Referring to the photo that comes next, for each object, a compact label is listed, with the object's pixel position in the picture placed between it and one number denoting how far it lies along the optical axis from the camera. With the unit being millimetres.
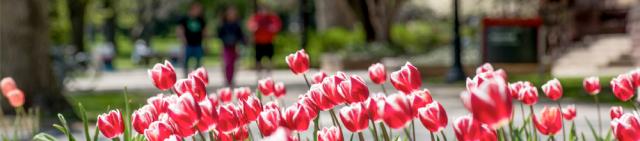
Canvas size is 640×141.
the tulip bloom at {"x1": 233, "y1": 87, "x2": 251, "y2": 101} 4914
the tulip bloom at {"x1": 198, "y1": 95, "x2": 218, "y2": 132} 3076
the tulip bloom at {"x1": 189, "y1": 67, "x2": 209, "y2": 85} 4034
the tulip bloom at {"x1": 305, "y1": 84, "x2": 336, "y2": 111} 3424
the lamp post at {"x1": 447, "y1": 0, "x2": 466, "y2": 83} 22297
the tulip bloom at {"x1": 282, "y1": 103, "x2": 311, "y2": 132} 3221
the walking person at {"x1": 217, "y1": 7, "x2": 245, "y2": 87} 19188
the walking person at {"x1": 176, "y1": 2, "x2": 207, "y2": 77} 18812
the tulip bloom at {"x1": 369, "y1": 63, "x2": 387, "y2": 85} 4316
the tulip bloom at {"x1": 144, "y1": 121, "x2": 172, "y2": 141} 3303
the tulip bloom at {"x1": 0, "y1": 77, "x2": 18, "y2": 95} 5262
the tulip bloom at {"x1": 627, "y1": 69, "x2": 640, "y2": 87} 4398
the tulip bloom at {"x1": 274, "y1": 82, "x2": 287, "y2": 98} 5066
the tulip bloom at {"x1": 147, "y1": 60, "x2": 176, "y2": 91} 3822
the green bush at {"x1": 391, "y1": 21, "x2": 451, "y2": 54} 32688
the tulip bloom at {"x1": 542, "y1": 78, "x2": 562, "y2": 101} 4550
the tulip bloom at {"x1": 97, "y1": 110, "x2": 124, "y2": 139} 3633
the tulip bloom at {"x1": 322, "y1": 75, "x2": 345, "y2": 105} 3318
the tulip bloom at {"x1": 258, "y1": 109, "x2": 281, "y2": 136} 3270
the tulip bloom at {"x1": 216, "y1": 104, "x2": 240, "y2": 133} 3217
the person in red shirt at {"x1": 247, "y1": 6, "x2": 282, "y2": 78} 20094
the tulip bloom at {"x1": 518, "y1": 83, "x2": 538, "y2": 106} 4250
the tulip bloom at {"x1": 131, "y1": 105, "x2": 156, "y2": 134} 3650
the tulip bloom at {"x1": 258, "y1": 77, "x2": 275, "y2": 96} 4828
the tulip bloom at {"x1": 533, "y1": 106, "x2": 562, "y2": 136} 3947
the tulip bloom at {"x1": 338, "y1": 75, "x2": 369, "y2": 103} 3279
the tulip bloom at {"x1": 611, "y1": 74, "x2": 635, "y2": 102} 4345
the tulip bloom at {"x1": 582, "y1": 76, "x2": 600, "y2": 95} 4909
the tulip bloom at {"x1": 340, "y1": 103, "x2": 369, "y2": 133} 3207
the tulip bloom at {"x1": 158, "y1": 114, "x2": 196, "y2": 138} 3142
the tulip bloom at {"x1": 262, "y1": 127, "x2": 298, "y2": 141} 1970
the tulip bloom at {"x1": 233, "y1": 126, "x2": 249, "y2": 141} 3808
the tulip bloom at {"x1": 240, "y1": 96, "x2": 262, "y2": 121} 3584
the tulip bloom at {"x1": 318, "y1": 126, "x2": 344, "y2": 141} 3301
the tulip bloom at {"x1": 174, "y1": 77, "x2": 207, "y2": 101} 3685
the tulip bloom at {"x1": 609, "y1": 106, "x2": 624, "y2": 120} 4049
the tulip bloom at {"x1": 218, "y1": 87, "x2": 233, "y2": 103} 5017
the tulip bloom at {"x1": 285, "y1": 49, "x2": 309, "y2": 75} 4371
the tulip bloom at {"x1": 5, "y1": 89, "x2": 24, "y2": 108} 5220
